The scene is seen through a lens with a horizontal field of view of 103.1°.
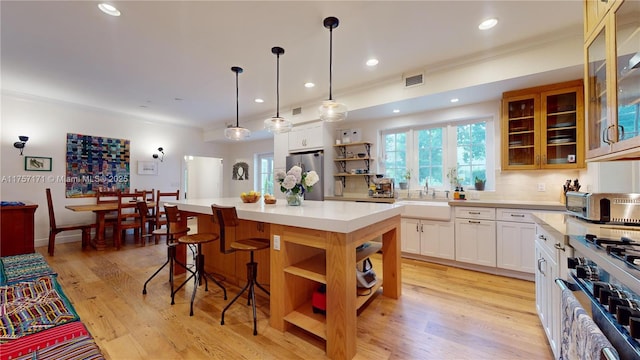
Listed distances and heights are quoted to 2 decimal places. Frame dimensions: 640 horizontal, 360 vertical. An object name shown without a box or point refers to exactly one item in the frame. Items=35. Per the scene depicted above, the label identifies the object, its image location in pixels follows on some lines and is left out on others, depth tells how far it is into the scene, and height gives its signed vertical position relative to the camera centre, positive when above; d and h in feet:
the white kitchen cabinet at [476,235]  10.34 -2.28
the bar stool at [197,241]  8.00 -1.89
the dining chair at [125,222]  14.46 -2.64
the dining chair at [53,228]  13.29 -2.62
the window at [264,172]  23.15 +0.78
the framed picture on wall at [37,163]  14.69 +1.00
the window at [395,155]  14.85 +1.53
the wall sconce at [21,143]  14.15 +2.10
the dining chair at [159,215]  15.70 -2.20
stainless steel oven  2.56 -1.31
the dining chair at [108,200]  15.10 -1.34
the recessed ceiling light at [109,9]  7.08 +4.87
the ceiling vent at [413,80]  11.05 +4.45
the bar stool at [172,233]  8.78 -1.95
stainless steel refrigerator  14.96 +0.92
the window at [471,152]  12.58 +1.43
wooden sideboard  12.33 -2.45
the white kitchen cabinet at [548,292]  4.99 -2.45
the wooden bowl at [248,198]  9.53 -0.67
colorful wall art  16.22 +1.05
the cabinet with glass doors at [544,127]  9.68 +2.17
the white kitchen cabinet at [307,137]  15.22 +2.71
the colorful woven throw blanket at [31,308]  6.35 -3.68
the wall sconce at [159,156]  19.93 +1.96
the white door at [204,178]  25.41 +0.25
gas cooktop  2.80 -0.98
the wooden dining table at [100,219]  13.99 -2.22
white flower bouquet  8.06 +0.02
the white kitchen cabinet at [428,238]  11.27 -2.64
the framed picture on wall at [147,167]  19.10 +0.99
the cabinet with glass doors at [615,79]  4.25 +1.88
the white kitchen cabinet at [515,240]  9.61 -2.27
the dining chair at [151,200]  16.62 -1.46
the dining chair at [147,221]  11.00 -2.54
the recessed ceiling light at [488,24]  7.66 +4.83
